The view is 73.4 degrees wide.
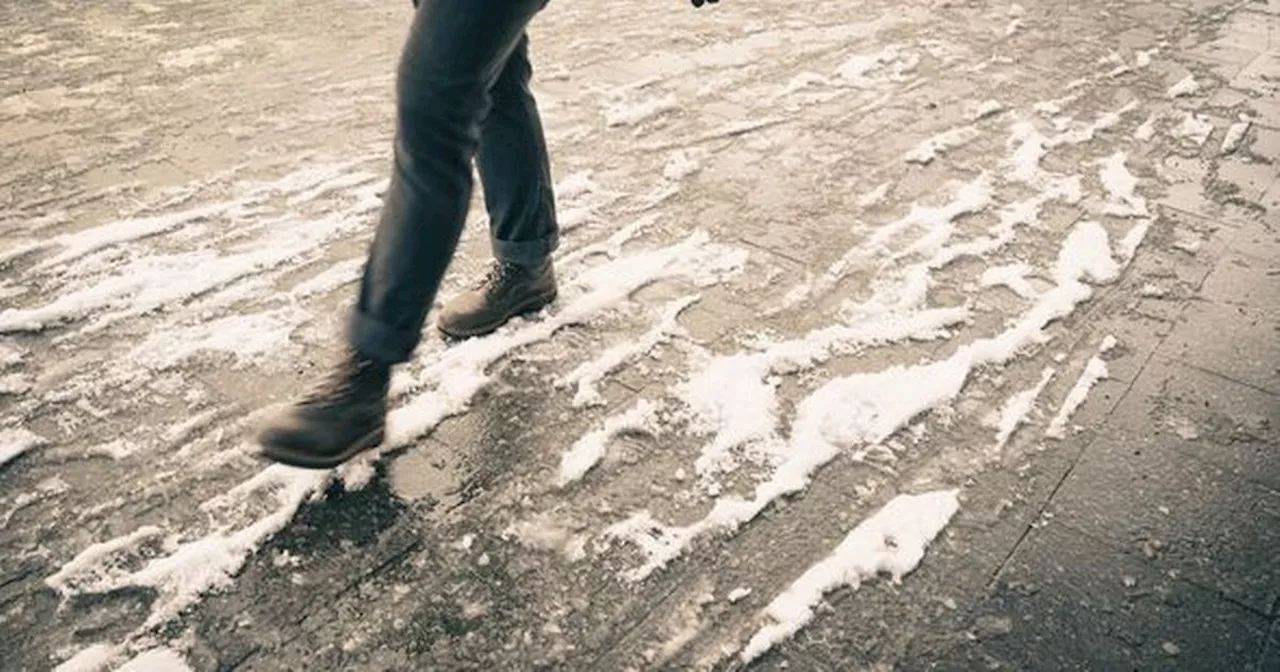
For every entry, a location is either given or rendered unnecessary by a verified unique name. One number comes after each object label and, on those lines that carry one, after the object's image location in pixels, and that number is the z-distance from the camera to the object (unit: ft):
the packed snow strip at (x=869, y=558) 5.24
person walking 5.54
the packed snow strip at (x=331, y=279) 8.50
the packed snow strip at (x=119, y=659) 4.85
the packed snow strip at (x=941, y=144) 11.76
